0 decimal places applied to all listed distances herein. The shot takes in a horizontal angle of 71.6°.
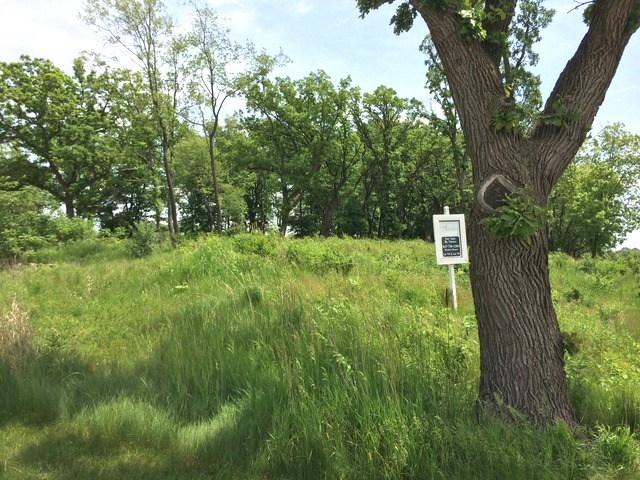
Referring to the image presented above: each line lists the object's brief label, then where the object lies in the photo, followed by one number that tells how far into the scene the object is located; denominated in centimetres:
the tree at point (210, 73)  2167
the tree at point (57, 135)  3312
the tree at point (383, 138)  3825
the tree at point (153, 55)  1892
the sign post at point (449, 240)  905
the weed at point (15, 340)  498
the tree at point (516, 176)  339
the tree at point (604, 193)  3997
